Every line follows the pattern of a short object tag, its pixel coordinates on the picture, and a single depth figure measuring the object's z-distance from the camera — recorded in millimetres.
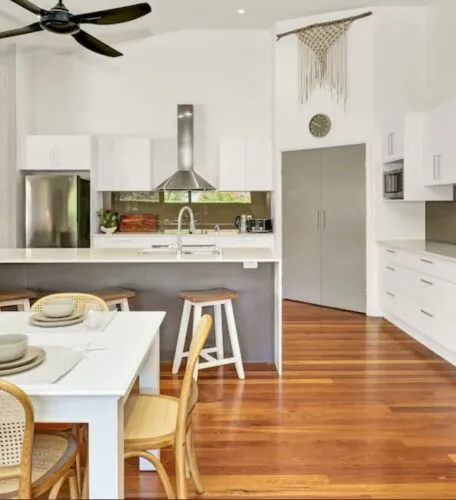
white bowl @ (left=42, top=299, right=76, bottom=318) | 2719
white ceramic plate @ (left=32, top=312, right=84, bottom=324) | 2693
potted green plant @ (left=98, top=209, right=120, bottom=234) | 7375
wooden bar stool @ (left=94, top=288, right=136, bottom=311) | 4277
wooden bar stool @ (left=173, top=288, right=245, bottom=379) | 4215
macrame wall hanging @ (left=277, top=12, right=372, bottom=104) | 6703
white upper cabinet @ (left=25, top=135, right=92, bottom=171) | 7090
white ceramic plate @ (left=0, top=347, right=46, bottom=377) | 1915
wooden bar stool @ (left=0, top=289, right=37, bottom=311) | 4246
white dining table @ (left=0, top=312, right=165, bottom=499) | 1750
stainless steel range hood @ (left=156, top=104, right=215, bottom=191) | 7406
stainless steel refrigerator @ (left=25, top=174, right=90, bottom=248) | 6727
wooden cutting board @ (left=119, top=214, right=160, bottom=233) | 7547
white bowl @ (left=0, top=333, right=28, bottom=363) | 1993
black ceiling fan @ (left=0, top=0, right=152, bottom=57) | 3518
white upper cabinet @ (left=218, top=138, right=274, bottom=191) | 7371
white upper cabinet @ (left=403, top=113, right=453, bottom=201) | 5734
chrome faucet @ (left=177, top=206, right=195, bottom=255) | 4578
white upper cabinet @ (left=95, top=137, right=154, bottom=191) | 7379
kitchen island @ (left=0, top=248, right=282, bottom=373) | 4605
